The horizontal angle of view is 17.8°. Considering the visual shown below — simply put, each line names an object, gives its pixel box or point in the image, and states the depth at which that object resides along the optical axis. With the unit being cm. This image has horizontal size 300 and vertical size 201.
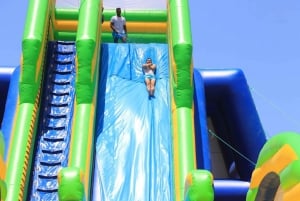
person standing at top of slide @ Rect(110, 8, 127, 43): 1483
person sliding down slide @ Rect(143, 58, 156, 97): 1233
